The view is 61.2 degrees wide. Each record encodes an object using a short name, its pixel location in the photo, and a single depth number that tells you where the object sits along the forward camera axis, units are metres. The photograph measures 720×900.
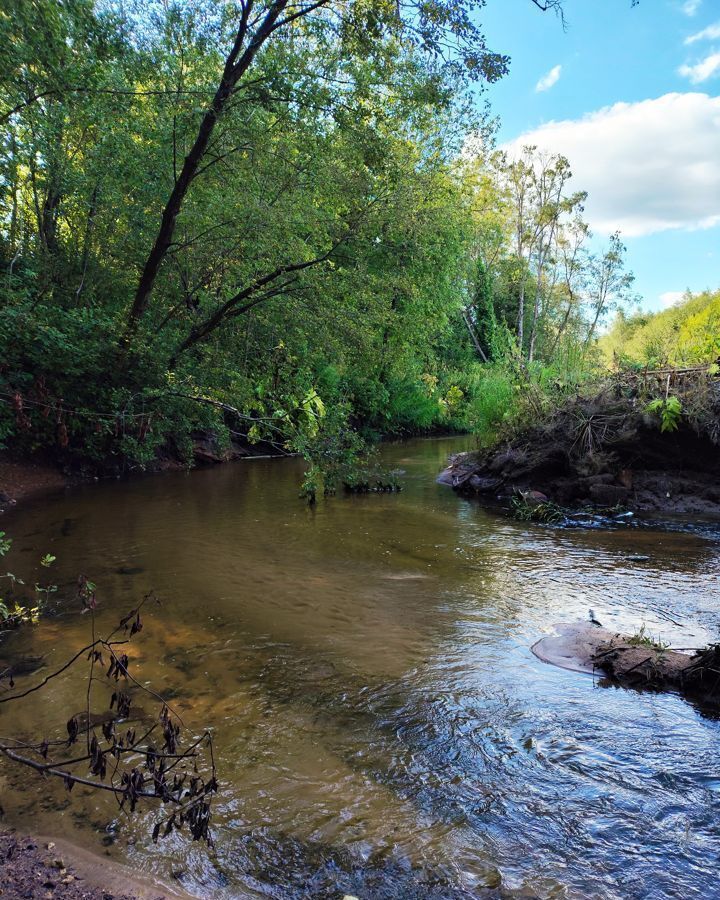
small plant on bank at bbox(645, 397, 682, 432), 11.29
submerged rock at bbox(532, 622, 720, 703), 4.63
